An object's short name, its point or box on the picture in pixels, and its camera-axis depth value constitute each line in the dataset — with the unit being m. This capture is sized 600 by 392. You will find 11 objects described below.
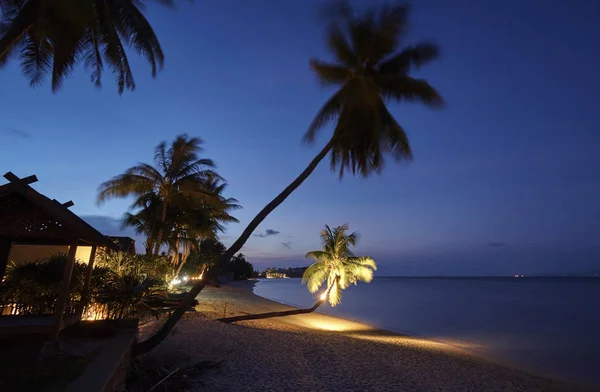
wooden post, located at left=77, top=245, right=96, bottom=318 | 8.12
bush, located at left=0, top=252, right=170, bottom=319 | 7.18
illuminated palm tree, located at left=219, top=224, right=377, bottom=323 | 18.89
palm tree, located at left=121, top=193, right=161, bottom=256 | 19.28
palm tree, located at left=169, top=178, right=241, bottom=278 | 23.12
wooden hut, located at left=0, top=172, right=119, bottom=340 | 6.18
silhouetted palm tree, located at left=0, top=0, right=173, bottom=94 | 7.76
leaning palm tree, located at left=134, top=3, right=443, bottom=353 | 10.24
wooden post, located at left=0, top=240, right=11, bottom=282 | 9.36
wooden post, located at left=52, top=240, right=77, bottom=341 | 6.37
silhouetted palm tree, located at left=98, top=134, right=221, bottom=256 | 18.12
